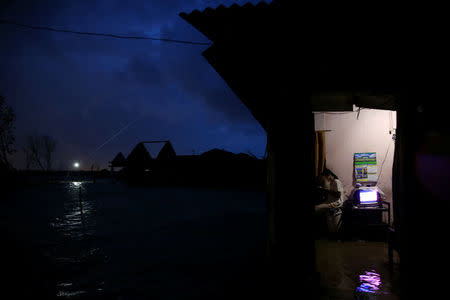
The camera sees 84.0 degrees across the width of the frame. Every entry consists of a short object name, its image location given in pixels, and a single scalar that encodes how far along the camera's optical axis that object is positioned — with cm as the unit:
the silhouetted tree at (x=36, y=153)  7990
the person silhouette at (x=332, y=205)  713
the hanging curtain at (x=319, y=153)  742
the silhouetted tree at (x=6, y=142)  3374
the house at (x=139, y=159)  3778
